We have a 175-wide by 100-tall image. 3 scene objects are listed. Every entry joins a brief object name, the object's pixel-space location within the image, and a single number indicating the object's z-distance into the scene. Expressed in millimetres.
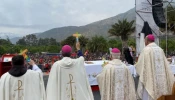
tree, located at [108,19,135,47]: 60125
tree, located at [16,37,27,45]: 125238
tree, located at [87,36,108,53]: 68625
